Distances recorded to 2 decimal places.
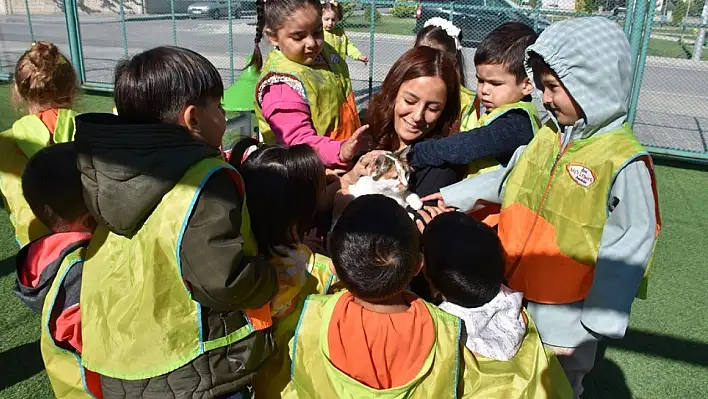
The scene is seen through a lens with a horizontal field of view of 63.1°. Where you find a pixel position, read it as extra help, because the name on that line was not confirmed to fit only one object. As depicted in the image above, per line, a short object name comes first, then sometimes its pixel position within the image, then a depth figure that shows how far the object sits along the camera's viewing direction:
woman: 2.51
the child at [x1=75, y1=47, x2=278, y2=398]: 1.53
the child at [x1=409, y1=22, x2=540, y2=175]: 2.42
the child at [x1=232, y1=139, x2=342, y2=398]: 1.95
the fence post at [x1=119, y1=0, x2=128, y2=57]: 9.88
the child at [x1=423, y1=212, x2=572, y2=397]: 1.96
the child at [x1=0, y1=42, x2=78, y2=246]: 2.96
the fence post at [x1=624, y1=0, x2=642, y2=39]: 6.89
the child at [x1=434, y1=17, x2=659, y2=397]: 1.92
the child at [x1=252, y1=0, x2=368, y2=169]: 2.66
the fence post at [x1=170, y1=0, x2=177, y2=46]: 9.66
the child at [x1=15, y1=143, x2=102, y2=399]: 1.93
